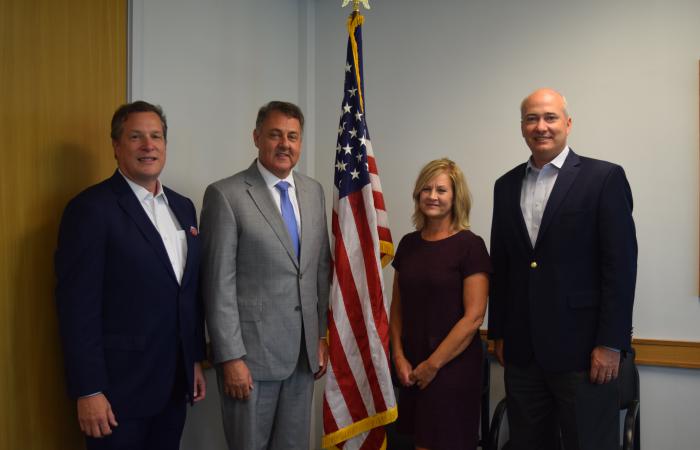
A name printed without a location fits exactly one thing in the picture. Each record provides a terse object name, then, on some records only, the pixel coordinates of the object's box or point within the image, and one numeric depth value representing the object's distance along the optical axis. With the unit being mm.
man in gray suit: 1988
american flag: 2299
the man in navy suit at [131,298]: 1672
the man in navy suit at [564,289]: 1945
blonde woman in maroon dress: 2186
